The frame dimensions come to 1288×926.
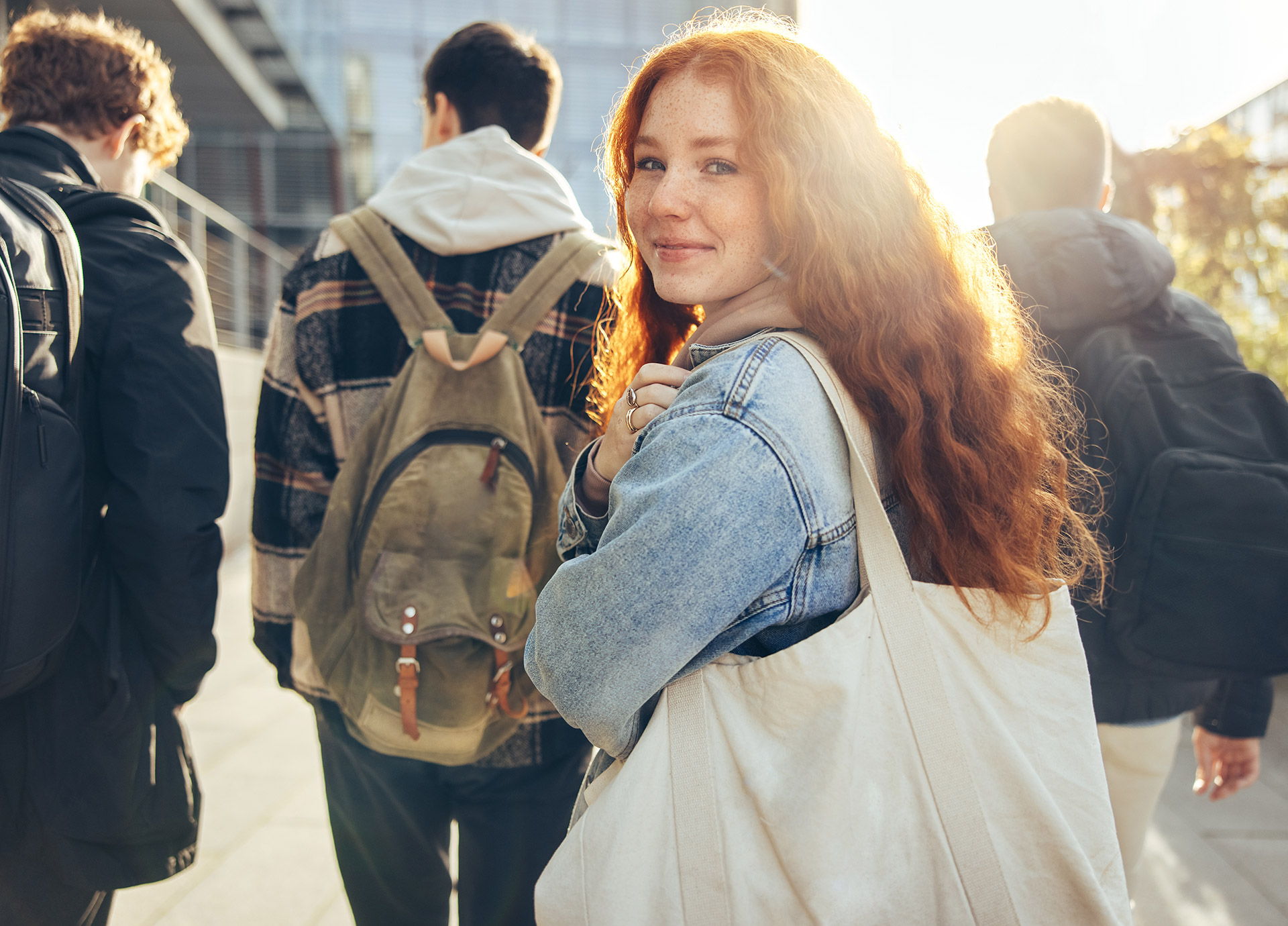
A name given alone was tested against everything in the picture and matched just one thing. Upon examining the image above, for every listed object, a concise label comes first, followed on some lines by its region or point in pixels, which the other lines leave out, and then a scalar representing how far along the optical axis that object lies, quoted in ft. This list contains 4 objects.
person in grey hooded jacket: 6.59
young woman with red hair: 3.50
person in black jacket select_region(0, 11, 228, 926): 6.01
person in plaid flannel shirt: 6.62
